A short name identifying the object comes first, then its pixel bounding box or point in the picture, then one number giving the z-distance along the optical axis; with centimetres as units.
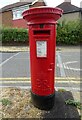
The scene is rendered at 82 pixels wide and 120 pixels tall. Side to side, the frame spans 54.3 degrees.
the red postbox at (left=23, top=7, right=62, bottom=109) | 123
